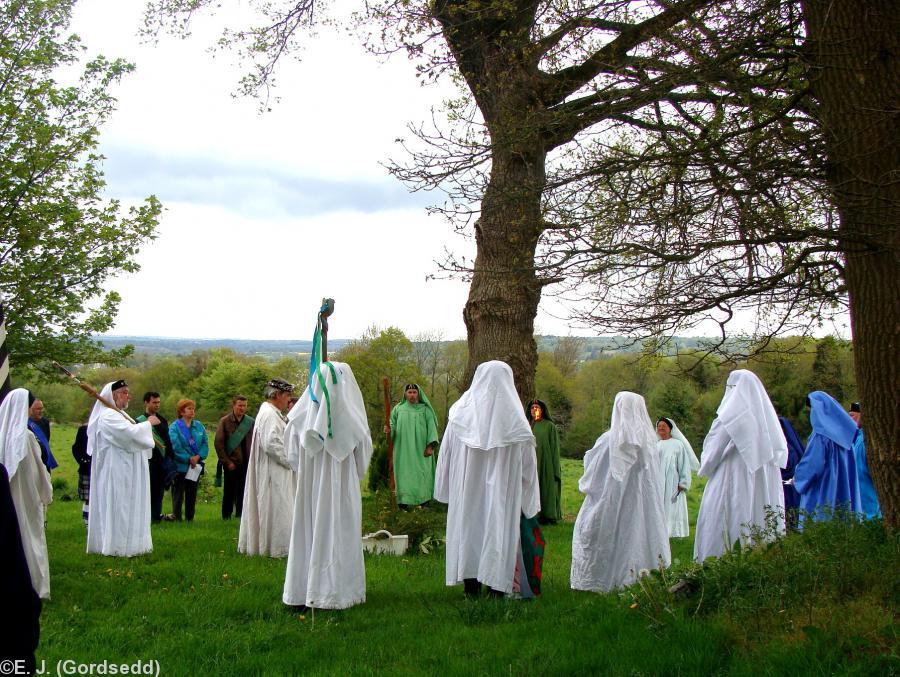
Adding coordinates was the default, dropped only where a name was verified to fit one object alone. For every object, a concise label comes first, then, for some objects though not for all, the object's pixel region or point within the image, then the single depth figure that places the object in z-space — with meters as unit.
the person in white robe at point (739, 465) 9.10
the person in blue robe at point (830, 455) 10.88
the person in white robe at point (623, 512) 8.73
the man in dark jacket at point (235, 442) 14.35
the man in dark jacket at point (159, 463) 14.30
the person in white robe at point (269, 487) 11.10
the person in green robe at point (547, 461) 14.91
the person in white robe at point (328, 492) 7.70
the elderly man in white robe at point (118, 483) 10.80
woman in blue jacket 14.88
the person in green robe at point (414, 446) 15.05
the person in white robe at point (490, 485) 8.05
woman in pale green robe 13.82
